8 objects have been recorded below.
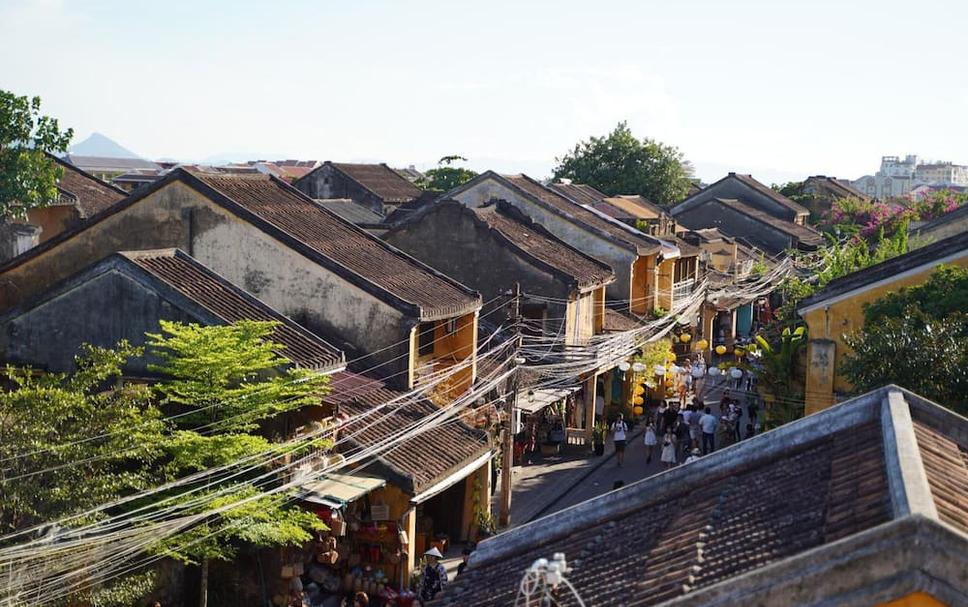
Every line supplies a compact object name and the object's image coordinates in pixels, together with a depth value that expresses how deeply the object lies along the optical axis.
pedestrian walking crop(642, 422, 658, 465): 32.47
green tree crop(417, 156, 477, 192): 69.38
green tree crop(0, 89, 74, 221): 28.02
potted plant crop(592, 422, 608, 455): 33.75
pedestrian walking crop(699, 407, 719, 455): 31.08
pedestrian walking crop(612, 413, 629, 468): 32.28
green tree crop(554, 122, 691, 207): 70.88
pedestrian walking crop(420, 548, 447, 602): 20.06
